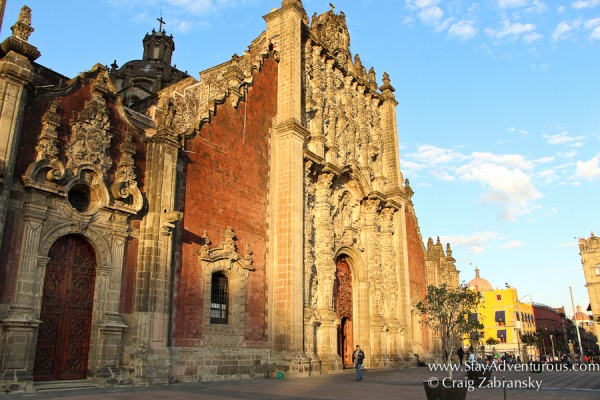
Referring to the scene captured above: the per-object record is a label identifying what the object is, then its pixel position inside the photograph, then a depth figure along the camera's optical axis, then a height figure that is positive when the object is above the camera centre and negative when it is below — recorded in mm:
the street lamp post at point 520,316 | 76738 +4656
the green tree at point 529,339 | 64500 +846
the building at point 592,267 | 83562 +12841
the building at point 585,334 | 113119 +2531
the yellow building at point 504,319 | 79188 +4351
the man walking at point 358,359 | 19484 -442
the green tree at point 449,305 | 21297 +1746
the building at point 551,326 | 94625 +3855
